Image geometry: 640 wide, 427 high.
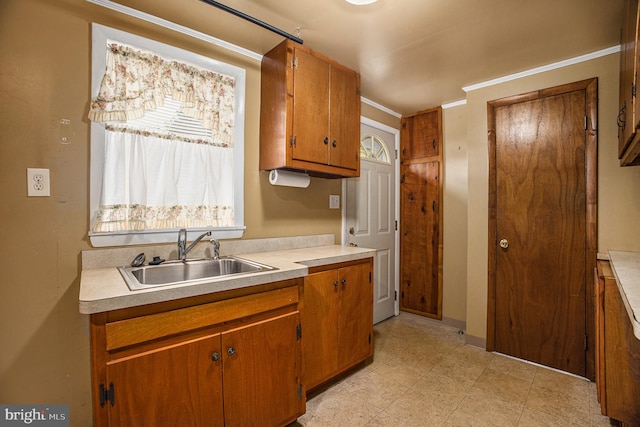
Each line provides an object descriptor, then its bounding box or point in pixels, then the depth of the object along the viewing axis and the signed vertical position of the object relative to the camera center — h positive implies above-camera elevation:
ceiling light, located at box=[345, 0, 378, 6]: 1.64 +1.16
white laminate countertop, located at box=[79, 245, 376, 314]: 1.08 -0.31
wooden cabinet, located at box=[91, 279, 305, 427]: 1.12 -0.65
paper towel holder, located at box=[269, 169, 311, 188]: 2.17 +0.25
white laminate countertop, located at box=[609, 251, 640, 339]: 0.88 -0.30
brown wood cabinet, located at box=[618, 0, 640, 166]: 1.32 +0.63
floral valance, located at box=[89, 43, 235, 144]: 1.65 +0.76
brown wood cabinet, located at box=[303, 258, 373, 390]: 1.91 -0.75
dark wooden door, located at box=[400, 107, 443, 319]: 3.35 -0.02
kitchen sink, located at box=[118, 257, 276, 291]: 1.62 -0.34
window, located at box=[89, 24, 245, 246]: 1.63 +0.43
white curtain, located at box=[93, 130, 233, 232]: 1.66 +0.17
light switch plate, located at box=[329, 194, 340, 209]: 2.79 +0.10
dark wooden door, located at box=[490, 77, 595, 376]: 2.28 -0.13
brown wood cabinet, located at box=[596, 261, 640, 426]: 1.58 -0.80
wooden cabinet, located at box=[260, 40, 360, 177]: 2.03 +0.73
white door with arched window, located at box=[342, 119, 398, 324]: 3.05 +0.03
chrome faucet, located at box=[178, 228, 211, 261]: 1.78 -0.20
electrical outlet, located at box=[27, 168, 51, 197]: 1.46 +0.15
